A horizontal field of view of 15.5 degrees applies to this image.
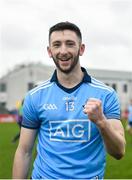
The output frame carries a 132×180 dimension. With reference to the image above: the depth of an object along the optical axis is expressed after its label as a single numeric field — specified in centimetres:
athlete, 376
